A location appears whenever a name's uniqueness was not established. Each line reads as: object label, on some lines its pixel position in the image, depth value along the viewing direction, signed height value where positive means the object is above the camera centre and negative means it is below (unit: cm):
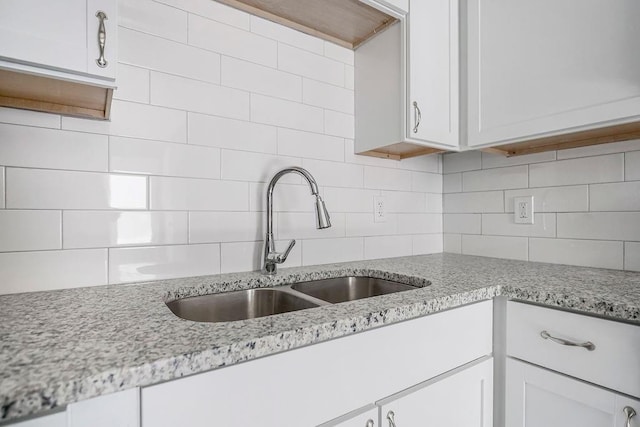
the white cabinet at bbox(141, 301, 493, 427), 52 -31
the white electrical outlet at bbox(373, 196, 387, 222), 150 +1
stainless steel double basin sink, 92 -26
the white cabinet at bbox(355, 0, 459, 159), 123 +51
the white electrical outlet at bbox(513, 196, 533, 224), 143 +2
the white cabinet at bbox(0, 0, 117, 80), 61 +34
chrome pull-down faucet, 105 -5
